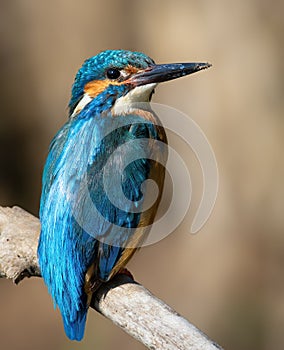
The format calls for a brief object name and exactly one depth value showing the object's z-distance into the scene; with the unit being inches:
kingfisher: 231.6
